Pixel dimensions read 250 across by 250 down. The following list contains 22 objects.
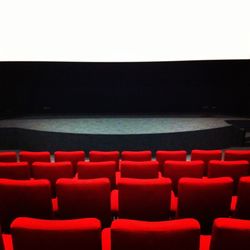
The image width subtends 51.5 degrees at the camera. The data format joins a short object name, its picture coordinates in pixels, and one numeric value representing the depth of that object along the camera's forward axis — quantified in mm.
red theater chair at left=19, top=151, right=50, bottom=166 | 3521
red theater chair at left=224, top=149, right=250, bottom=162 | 3432
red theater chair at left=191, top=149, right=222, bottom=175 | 3562
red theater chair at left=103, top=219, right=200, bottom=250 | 1222
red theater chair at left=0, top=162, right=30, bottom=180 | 2770
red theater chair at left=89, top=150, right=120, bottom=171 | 3479
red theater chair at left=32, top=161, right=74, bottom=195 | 2742
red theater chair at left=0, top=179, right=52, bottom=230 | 1962
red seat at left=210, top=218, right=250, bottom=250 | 1224
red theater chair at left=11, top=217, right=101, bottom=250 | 1229
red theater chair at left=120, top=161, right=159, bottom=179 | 2770
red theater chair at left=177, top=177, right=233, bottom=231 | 1979
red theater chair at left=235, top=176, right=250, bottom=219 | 2039
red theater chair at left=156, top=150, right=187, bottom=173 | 3525
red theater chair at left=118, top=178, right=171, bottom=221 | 1983
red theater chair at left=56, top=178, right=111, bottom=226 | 1972
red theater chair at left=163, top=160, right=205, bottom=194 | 2752
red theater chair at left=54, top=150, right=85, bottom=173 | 3521
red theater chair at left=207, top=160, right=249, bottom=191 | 2725
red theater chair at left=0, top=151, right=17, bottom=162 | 3504
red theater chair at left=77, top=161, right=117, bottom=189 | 2713
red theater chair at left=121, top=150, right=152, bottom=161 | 3547
